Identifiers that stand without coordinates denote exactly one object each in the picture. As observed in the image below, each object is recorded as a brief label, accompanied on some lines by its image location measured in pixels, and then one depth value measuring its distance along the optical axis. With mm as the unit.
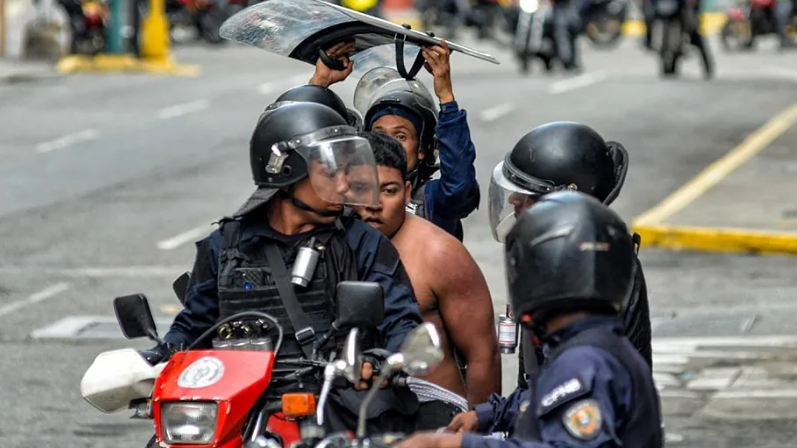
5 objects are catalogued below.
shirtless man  11127
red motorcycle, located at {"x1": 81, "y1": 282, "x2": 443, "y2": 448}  8595
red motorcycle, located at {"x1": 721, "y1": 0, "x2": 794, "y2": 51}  66964
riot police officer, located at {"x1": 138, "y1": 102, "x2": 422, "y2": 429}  9553
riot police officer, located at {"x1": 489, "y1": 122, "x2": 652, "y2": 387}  10394
